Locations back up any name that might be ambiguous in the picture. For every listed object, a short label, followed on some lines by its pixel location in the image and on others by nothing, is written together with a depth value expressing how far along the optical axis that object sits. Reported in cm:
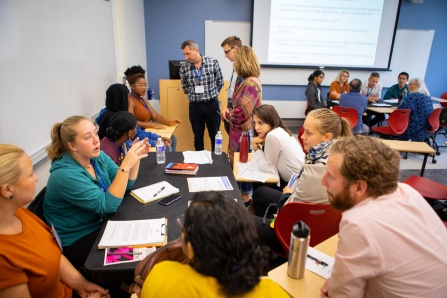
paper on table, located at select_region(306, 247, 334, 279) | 125
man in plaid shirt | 400
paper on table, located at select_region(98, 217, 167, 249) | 138
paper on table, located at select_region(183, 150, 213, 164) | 247
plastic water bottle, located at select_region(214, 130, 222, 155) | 270
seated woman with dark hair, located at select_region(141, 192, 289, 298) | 78
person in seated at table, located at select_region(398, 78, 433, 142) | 480
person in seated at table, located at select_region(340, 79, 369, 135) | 485
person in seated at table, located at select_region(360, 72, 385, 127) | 597
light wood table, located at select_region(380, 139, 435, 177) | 355
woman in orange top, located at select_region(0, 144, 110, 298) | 107
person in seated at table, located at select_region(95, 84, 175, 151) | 297
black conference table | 125
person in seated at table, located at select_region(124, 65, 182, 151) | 349
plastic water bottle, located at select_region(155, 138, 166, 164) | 244
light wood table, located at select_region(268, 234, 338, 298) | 115
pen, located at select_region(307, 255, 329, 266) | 130
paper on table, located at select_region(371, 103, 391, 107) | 570
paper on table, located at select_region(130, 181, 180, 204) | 179
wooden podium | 446
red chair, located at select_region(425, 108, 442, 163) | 491
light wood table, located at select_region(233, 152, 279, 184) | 229
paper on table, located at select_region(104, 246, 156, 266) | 128
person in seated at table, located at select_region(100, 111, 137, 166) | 214
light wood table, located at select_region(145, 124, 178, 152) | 342
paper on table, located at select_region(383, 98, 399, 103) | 613
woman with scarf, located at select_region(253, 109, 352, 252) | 171
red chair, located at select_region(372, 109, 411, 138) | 482
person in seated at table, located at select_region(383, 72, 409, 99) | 597
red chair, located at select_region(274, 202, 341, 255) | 155
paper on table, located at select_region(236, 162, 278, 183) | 234
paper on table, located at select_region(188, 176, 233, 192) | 196
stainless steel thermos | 116
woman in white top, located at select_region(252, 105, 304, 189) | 243
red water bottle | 263
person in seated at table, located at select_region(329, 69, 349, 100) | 605
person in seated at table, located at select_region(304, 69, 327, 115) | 565
